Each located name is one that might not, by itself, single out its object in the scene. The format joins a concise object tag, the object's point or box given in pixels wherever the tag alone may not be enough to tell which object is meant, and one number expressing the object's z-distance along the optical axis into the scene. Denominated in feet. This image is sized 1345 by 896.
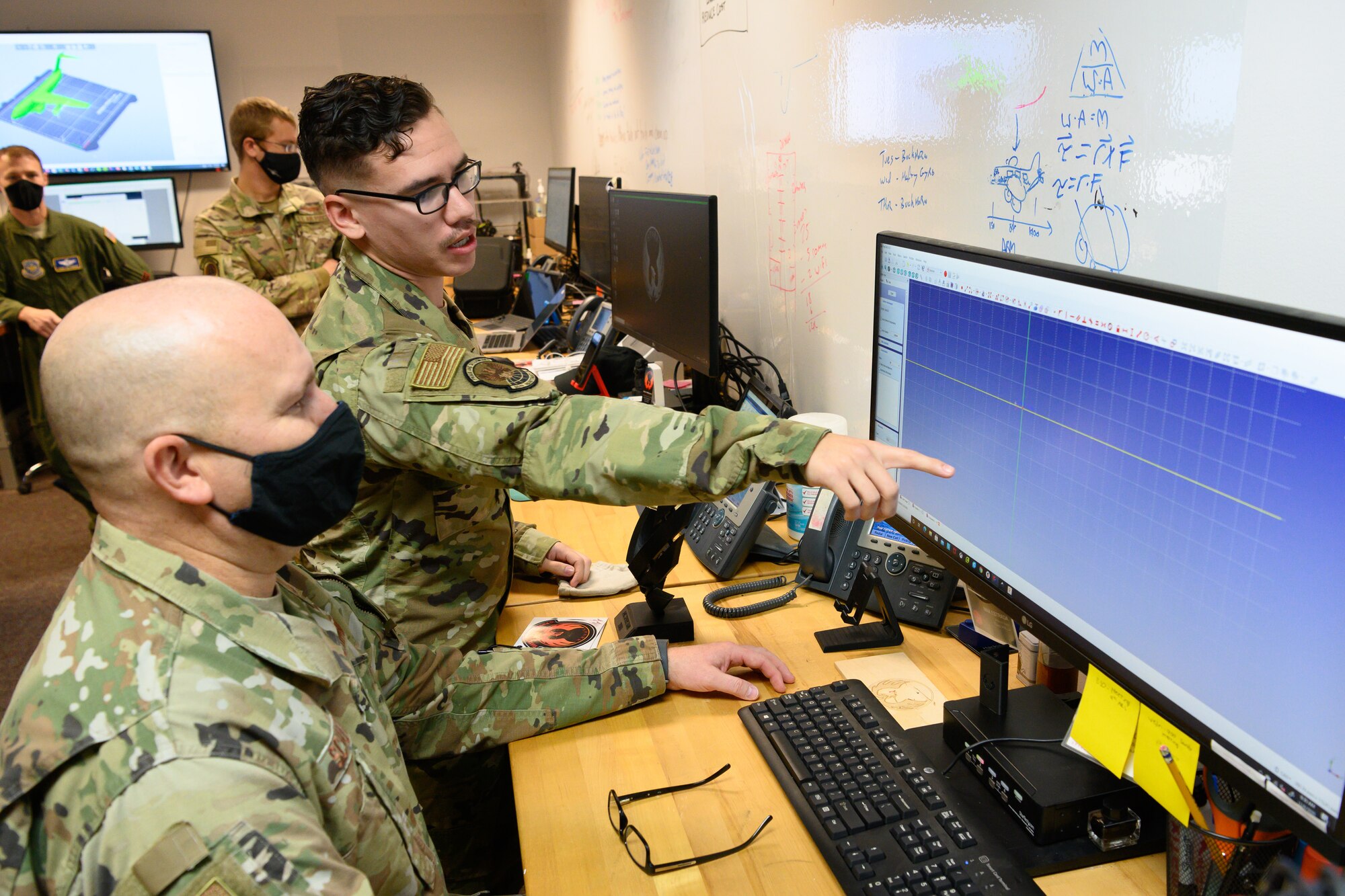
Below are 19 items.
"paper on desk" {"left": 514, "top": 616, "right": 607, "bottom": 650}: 4.49
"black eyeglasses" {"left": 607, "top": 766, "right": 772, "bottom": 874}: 2.92
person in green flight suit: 13.43
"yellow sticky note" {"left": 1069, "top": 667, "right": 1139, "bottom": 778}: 2.69
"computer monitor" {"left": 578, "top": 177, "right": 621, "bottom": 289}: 10.46
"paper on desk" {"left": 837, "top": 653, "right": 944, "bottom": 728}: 3.61
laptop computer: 11.41
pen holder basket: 2.39
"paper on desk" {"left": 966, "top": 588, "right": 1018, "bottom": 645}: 3.55
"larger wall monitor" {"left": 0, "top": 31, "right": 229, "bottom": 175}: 17.25
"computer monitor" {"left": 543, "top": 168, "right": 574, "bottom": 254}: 13.00
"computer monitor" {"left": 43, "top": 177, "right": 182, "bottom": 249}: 17.33
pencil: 2.42
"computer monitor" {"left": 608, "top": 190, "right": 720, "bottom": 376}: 6.21
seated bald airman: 2.20
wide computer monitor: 1.98
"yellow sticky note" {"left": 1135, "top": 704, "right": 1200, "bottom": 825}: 2.44
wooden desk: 2.84
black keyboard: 2.67
